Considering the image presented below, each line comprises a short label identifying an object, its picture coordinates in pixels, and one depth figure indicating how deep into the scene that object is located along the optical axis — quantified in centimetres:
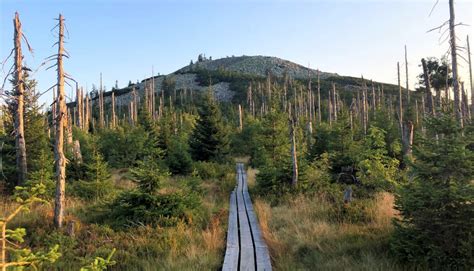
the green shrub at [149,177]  1159
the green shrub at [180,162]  2252
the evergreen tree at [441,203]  619
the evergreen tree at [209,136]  2699
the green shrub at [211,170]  2199
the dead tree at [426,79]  1842
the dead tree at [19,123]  1492
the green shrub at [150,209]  1121
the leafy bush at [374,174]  1404
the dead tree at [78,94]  4358
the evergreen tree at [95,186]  1527
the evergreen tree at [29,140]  1734
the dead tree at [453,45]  1330
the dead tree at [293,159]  1486
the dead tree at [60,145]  1120
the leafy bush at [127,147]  2505
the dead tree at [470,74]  3049
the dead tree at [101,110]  4240
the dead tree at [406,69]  3131
